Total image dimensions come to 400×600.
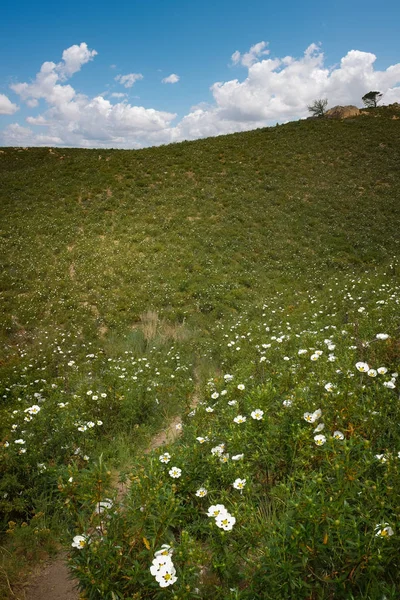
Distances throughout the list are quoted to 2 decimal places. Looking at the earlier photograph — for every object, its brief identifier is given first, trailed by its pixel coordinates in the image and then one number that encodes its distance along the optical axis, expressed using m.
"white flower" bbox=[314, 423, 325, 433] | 3.27
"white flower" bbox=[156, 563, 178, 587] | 2.30
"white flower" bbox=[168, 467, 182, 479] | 3.28
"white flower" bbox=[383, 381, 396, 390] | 3.50
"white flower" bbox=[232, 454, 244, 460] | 3.33
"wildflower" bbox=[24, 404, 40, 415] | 5.26
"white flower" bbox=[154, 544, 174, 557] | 2.50
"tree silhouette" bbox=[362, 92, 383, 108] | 53.03
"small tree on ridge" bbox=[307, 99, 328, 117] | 45.88
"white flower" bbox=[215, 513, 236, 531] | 2.64
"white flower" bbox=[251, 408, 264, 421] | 3.78
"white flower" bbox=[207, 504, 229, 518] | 2.79
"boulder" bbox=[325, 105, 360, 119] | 34.25
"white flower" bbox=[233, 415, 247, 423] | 3.94
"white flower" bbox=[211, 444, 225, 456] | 3.52
